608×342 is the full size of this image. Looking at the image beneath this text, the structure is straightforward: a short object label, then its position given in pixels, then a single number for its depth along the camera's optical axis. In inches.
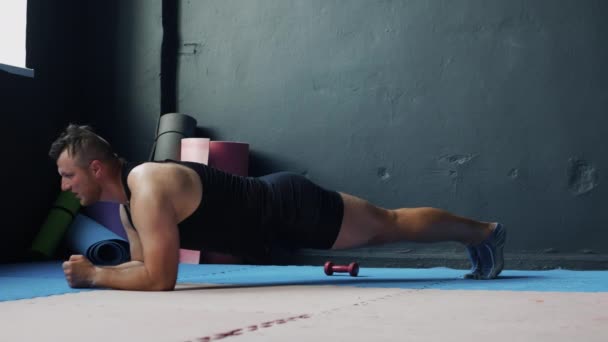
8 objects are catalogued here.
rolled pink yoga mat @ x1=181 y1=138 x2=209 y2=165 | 222.5
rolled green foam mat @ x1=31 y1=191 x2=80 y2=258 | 226.2
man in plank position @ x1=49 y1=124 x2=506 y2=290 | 128.1
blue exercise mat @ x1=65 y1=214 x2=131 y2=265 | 211.8
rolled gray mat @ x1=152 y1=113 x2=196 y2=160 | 233.9
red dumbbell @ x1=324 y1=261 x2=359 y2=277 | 172.9
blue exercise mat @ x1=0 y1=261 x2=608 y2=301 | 141.5
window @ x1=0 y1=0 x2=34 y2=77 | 228.4
